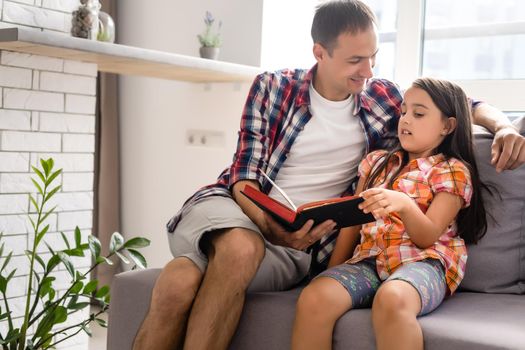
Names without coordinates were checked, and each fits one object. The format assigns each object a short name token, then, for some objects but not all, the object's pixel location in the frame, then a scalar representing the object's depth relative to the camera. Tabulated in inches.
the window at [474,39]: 118.6
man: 77.8
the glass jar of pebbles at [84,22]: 109.8
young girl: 69.3
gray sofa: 67.6
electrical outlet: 136.8
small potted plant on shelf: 128.6
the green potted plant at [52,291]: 93.2
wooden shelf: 97.2
